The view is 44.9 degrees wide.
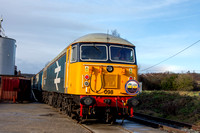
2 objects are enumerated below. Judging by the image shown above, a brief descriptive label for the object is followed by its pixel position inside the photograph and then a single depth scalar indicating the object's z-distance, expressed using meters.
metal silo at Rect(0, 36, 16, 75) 29.97
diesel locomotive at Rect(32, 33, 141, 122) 8.95
